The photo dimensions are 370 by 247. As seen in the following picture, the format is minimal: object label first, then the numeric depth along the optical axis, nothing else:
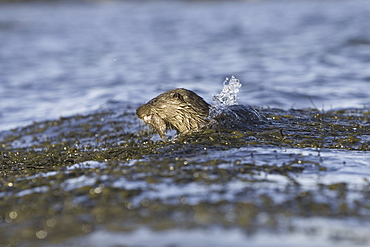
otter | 15.10
